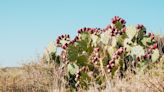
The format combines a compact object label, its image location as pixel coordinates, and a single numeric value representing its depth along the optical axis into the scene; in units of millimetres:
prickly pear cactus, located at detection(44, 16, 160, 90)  9305
